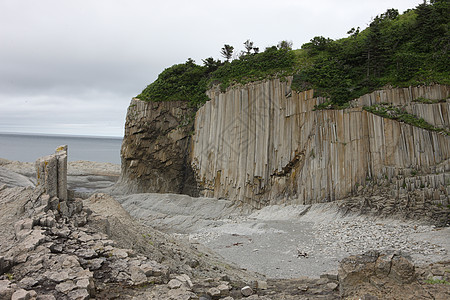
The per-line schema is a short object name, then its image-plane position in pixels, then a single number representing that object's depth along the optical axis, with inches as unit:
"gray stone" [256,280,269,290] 322.7
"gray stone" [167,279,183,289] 282.4
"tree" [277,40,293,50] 1281.1
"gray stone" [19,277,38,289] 242.7
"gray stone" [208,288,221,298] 283.8
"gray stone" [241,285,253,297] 291.0
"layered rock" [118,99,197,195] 1300.4
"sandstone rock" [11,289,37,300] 216.5
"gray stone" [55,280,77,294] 241.0
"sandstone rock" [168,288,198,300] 263.0
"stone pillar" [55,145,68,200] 398.0
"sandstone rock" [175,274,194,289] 292.8
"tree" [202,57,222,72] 1328.7
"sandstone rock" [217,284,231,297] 291.0
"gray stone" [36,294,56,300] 227.1
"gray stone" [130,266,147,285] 282.8
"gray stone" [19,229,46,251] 290.7
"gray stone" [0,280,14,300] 220.2
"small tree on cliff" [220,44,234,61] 1364.4
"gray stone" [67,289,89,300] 234.0
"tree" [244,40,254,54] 1370.7
